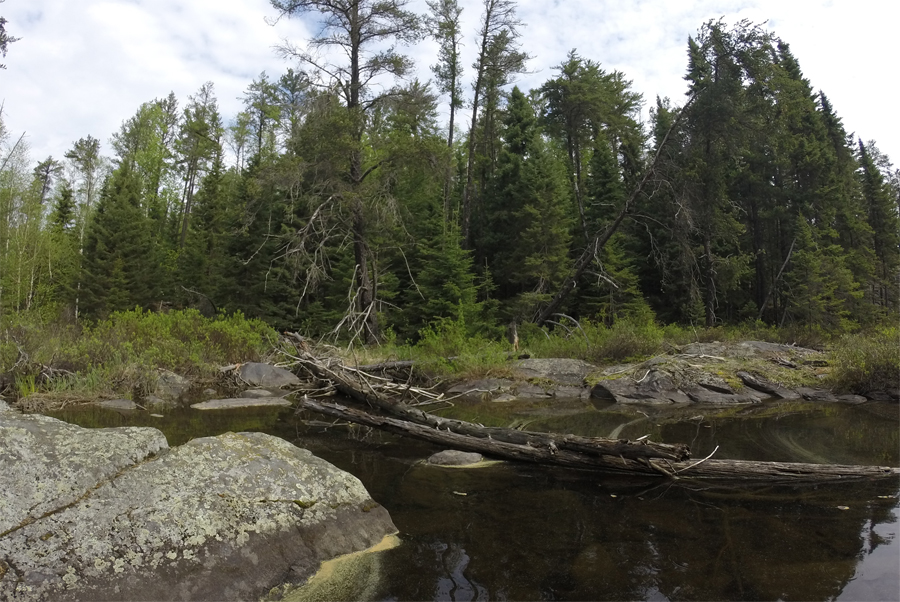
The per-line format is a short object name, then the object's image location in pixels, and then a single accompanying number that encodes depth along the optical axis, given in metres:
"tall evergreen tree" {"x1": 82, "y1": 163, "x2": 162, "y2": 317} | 24.25
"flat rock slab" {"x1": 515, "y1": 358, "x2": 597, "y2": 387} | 13.95
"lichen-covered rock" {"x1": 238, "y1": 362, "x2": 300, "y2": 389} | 12.81
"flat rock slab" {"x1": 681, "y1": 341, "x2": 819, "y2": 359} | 15.91
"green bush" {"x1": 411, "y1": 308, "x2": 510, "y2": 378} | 13.82
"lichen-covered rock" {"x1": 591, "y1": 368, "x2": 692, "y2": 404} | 12.10
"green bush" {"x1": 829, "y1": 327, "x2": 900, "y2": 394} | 11.88
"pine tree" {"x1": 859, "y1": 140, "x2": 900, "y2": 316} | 34.00
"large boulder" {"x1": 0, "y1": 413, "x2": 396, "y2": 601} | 2.93
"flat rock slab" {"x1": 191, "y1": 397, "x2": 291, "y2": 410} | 10.44
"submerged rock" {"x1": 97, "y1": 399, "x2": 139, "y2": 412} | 9.90
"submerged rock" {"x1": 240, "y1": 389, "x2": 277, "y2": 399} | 11.67
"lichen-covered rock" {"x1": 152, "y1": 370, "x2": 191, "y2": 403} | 11.19
